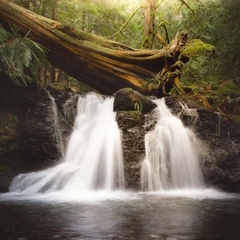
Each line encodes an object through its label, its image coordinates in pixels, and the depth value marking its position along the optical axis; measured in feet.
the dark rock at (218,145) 26.37
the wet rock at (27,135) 26.11
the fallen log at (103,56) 33.65
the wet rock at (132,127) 24.66
